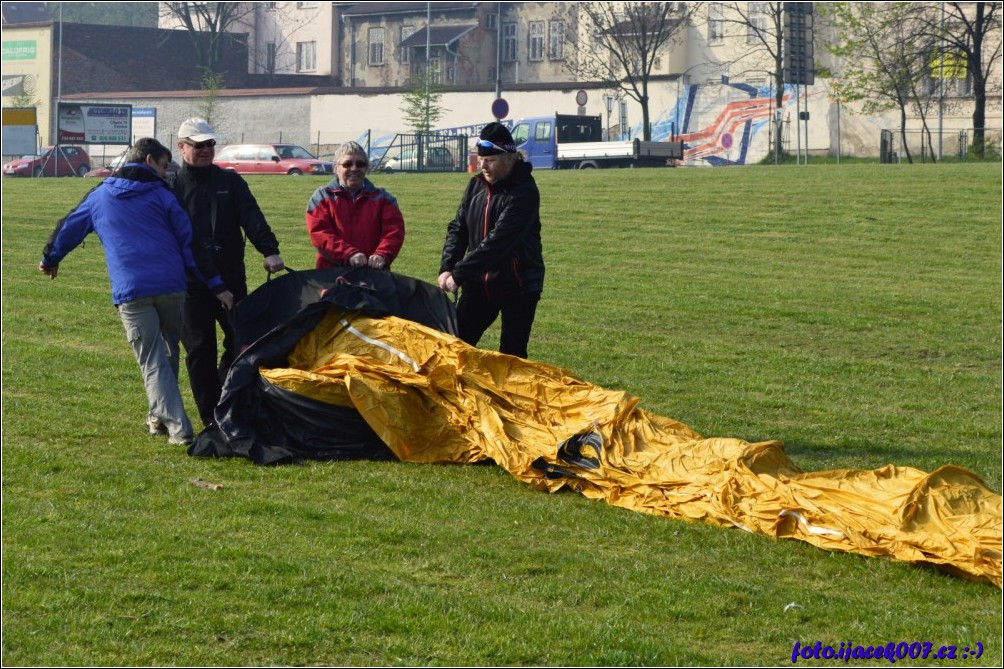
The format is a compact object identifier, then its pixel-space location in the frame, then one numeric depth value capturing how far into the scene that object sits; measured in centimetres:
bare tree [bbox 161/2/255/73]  8088
